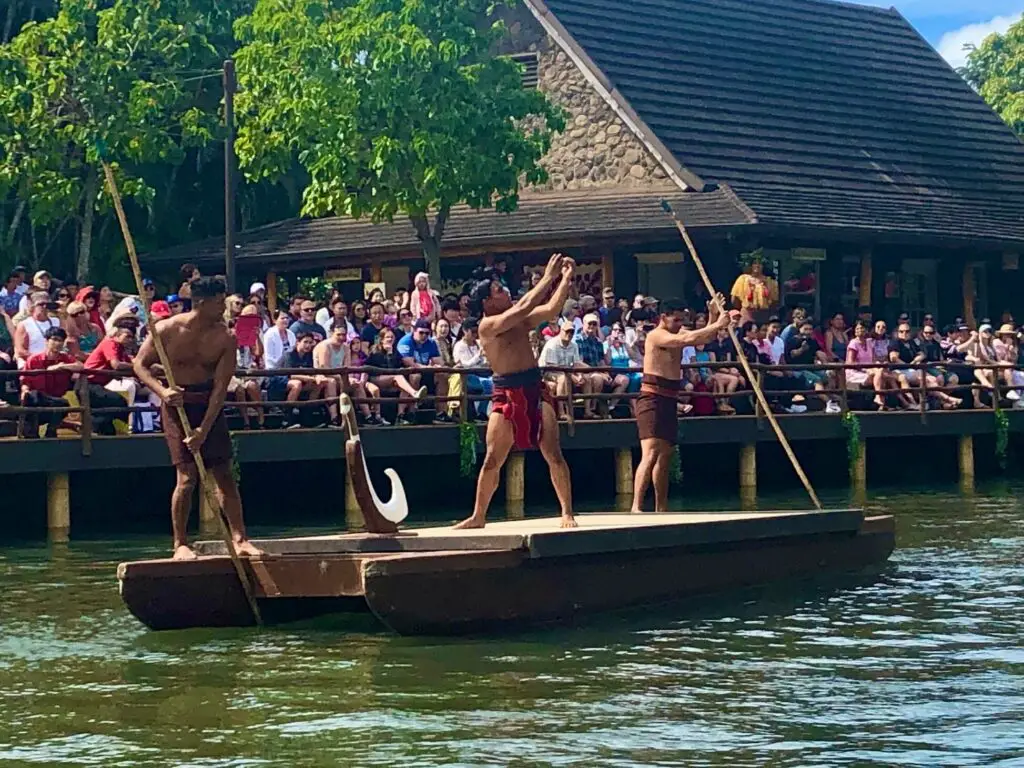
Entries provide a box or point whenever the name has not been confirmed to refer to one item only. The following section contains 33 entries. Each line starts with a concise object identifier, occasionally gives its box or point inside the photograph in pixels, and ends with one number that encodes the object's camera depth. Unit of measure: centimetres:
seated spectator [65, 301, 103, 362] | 2094
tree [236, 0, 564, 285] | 2912
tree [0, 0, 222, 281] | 3203
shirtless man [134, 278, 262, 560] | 1429
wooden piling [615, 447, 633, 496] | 2481
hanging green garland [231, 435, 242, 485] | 2159
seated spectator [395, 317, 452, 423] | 2355
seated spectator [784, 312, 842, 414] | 2711
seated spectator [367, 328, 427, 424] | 2305
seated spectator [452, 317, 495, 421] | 2394
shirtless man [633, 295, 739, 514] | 1789
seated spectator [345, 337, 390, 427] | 2269
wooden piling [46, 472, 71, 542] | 2083
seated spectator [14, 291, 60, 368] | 2055
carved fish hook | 1394
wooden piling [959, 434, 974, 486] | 2798
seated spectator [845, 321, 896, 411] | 2772
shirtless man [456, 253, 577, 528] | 1481
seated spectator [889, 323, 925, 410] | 2800
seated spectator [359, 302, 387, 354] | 2367
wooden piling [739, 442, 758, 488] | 2588
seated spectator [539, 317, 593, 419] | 2389
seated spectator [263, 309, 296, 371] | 2259
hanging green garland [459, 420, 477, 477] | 2320
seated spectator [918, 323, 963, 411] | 2839
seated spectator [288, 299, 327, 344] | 2294
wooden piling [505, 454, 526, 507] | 2378
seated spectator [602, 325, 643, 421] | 2500
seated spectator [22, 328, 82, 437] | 2031
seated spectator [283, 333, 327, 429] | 2223
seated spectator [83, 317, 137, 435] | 2045
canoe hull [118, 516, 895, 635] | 1334
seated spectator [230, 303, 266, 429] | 2183
